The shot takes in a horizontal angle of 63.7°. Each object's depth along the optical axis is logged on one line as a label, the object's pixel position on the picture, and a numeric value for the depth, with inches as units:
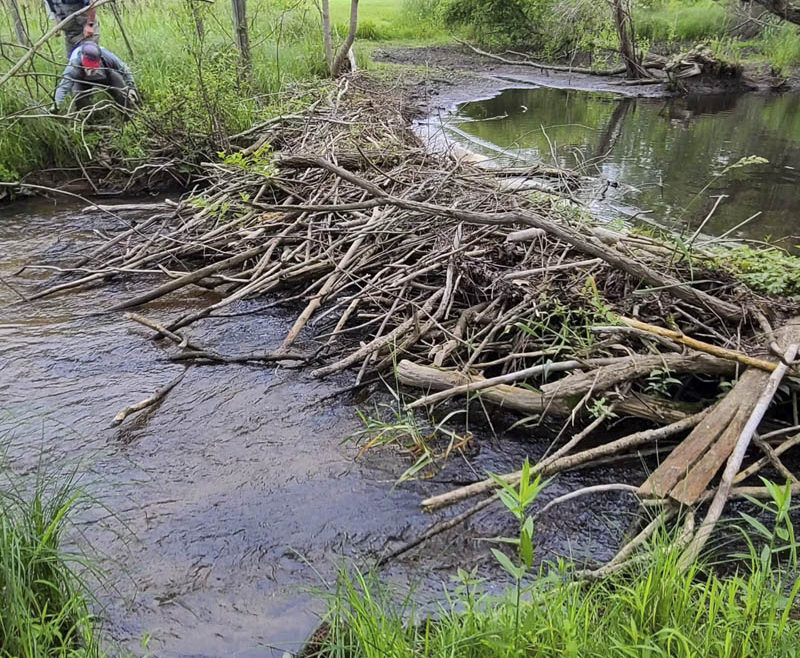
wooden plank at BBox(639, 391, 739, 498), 102.0
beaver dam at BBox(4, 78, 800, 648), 113.6
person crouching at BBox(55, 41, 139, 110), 266.1
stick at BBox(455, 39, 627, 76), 642.8
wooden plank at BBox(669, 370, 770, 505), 99.1
